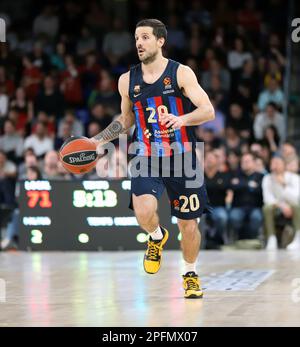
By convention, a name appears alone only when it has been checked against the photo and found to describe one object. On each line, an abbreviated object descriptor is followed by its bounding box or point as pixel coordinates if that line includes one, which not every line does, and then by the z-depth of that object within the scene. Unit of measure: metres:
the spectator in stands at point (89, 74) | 21.42
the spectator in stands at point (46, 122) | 19.91
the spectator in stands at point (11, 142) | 19.28
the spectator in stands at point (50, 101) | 20.67
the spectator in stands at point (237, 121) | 19.50
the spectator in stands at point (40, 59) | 21.92
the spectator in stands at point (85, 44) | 22.58
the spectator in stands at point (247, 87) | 20.22
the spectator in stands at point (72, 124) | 19.71
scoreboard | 15.52
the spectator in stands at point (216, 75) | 20.59
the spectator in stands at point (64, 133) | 19.39
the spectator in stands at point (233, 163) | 16.97
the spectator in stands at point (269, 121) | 19.13
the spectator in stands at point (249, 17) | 21.97
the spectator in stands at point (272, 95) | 19.80
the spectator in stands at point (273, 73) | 20.14
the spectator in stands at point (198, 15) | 22.58
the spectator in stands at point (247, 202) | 16.19
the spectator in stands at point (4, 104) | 20.53
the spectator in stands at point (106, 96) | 20.30
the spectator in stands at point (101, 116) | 19.61
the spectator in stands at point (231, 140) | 18.42
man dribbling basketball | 8.51
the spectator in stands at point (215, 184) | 16.52
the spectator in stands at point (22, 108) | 20.39
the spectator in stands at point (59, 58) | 22.11
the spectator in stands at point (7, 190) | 16.91
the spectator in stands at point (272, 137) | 18.52
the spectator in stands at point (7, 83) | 21.47
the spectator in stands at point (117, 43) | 22.05
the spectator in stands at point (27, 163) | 16.81
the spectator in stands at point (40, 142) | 19.09
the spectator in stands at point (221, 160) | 16.81
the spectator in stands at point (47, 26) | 23.17
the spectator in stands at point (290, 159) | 16.41
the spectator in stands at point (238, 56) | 20.84
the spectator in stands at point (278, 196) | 15.88
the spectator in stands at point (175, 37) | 21.63
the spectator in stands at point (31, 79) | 21.25
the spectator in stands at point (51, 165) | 16.58
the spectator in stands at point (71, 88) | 21.16
